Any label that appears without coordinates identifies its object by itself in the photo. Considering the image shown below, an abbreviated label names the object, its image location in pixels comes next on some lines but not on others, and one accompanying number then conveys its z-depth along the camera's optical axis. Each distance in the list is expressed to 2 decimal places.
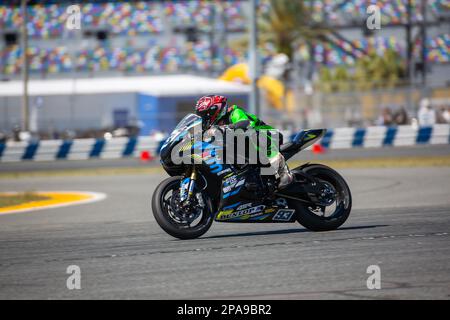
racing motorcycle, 17.98
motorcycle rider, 18.53
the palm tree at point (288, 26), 94.00
